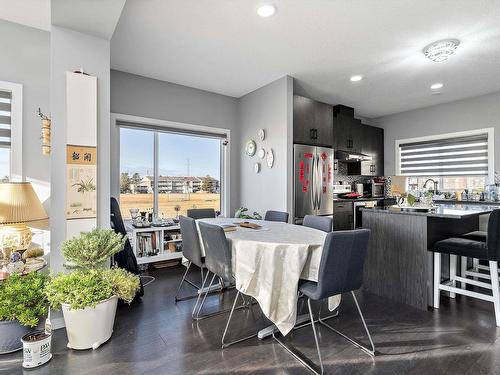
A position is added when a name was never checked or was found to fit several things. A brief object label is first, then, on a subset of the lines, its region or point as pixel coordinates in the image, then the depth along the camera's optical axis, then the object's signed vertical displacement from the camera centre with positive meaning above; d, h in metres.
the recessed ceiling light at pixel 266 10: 2.40 +1.62
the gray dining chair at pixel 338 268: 1.74 -0.54
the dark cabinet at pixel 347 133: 5.34 +1.12
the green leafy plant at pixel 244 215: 4.24 -0.42
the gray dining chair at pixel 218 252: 2.13 -0.52
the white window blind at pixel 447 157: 4.84 +0.62
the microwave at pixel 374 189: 6.13 -0.02
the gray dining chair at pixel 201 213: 3.72 -0.35
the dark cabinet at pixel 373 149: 5.88 +0.87
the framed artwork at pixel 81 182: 2.30 +0.06
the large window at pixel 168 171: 4.03 +0.29
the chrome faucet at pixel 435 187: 5.25 +0.02
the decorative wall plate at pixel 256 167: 4.45 +0.35
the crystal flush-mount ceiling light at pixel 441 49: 2.93 +1.53
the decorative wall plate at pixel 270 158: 4.19 +0.48
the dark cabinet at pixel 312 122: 4.24 +1.10
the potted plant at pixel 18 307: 1.85 -0.83
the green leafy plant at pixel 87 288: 1.90 -0.72
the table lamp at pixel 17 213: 2.17 -0.20
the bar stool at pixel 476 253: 2.35 -0.60
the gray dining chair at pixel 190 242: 2.55 -0.52
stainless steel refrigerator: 4.14 +0.13
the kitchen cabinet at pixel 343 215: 4.88 -0.50
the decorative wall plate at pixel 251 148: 4.53 +0.70
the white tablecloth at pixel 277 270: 1.95 -0.61
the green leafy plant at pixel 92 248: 2.03 -0.46
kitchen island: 2.69 -0.65
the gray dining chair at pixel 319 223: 2.81 -0.37
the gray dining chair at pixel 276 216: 3.47 -0.37
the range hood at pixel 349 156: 5.37 +0.65
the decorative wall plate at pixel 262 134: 4.33 +0.87
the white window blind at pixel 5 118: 2.67 +0.71
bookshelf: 3.77 -0.79
